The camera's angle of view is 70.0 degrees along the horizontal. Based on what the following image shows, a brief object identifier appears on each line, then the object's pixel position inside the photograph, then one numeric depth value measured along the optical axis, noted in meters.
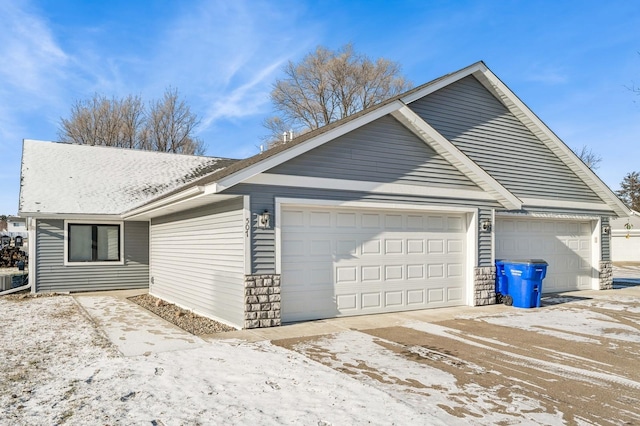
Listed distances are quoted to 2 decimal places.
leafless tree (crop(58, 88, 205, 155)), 32.72
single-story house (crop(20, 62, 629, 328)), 8.09
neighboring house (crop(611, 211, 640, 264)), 29.50
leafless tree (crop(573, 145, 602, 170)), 40.66
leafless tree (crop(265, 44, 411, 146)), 29.67
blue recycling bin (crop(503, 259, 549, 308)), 9.93
